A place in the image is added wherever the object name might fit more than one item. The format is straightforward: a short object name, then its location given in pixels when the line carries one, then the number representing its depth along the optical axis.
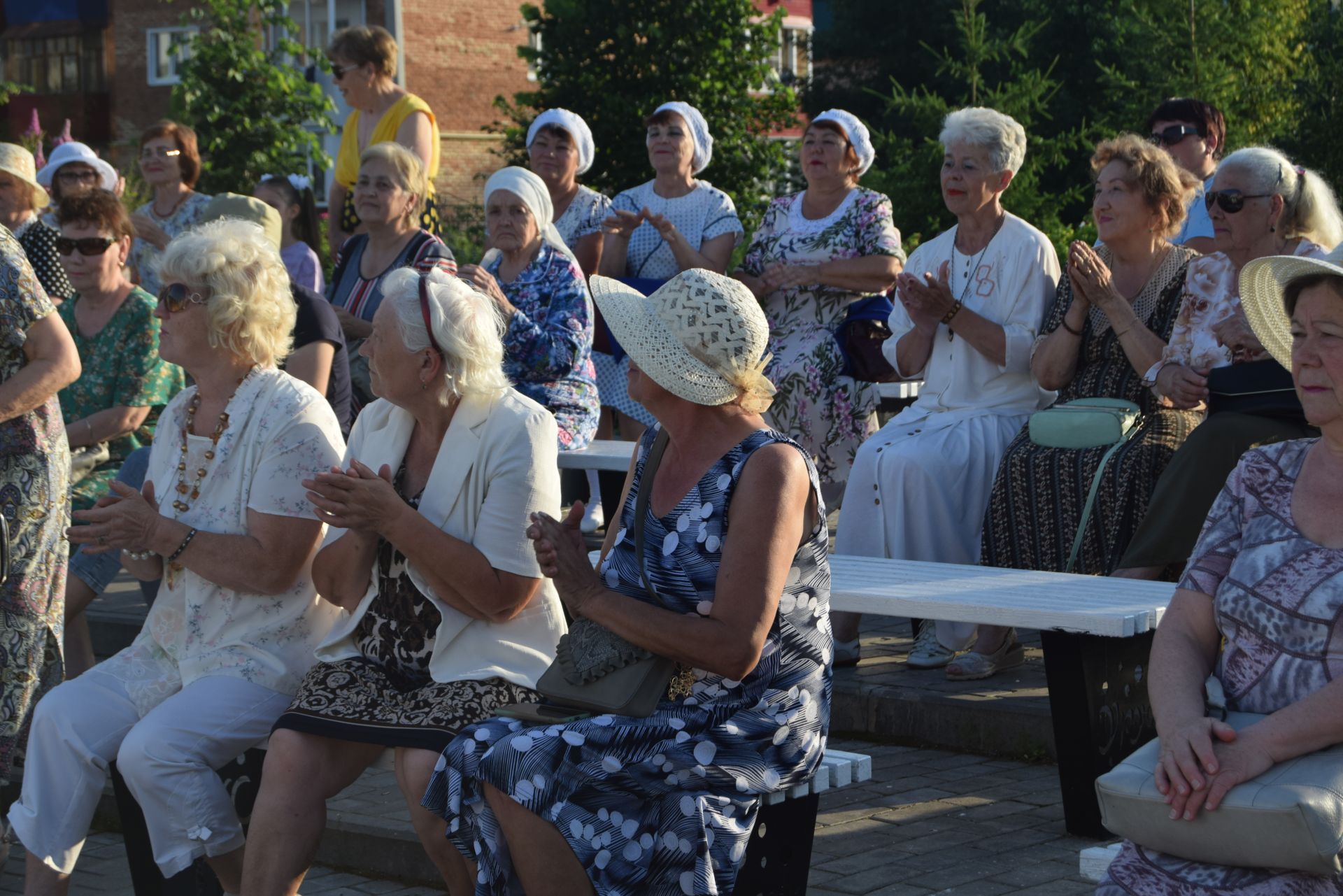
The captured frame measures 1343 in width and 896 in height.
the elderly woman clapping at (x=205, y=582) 3.83
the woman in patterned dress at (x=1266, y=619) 2.75
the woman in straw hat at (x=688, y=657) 3.17
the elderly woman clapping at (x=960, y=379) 5.67
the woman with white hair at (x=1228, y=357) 4.75
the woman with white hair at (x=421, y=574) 3.64
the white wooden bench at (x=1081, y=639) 3.99
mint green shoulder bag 5.16
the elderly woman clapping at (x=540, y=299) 6.49
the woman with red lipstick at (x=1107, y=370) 5.16
